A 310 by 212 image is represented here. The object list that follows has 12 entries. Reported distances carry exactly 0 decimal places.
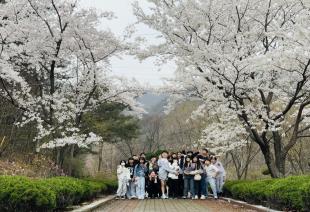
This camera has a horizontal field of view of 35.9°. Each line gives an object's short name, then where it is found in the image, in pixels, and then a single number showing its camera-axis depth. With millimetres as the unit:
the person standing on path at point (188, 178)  17859
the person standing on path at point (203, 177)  17917
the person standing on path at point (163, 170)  17992
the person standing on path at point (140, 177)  18062
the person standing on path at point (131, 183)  18391
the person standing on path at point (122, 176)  18250
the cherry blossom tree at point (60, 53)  17109
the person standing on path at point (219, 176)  17766
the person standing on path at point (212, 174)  17453
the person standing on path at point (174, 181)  18277
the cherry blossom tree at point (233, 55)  15883
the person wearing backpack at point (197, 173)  17672
